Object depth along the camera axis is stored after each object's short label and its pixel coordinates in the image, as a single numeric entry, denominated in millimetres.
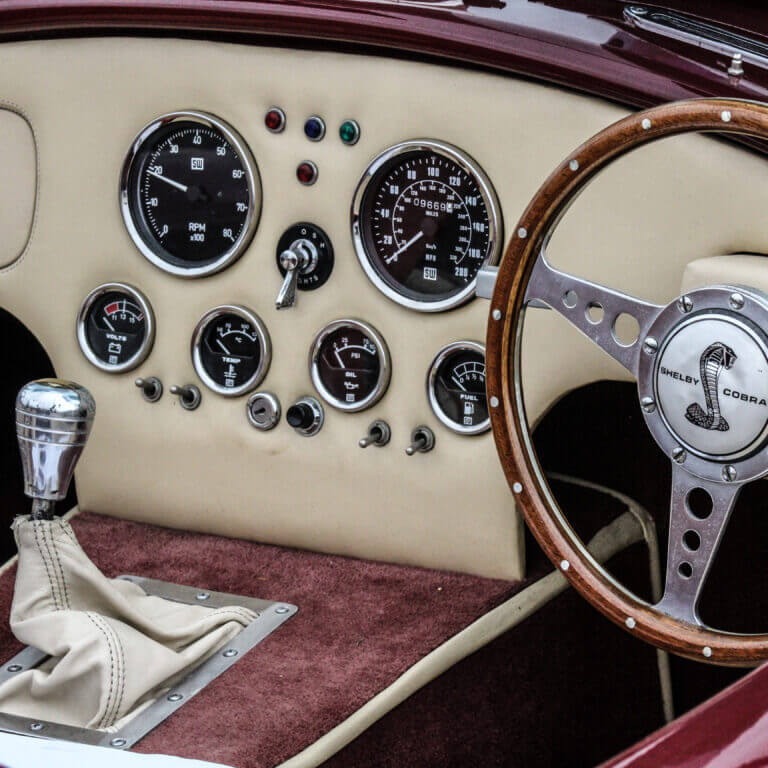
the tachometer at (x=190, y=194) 1586
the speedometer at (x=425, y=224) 1521
